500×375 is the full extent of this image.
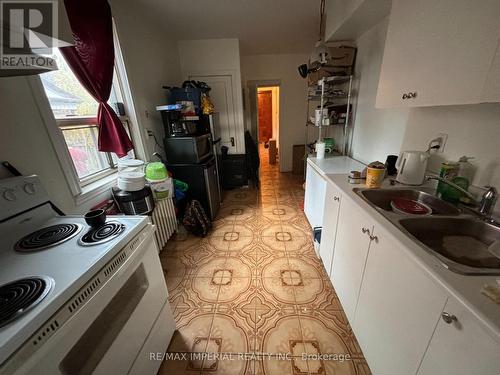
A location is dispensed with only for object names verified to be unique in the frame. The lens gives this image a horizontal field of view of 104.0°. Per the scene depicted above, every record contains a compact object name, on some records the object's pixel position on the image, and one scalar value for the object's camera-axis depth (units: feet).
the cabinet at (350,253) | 3.37
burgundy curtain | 4.44
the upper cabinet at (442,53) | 2.19
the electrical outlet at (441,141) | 3.84
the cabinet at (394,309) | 2.13
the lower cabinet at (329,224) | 4.52
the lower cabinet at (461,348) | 1.56
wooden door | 22.00
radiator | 6.01
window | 4.47
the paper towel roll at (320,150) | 7.02
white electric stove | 1.66
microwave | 7.11
